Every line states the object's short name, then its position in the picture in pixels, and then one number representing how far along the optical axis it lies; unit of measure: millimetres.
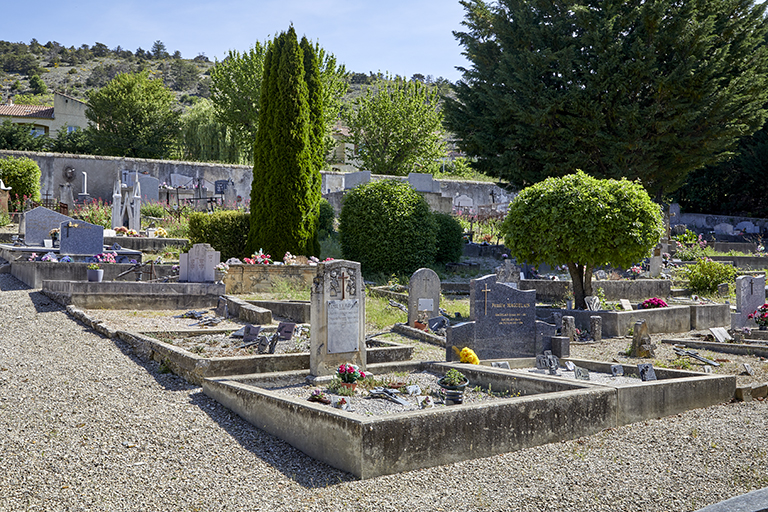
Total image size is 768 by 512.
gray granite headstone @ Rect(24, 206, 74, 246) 14809
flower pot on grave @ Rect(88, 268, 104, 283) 11789
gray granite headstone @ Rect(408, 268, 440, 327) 10156
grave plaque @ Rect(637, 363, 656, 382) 6828
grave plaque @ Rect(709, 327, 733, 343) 9406
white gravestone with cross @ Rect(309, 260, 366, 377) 6672
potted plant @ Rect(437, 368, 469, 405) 5742
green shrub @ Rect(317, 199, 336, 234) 19281
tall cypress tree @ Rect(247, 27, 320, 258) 14594
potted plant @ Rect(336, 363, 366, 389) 6293
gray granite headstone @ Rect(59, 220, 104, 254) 13453
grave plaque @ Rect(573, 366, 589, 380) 7074
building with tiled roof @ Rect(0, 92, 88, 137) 47219
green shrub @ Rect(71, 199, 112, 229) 19500
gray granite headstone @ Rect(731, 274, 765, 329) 9734
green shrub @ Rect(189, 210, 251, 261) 15133
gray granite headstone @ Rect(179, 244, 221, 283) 12211
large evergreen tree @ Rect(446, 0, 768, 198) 17219
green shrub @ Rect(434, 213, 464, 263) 17172
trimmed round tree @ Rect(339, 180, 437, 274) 15172
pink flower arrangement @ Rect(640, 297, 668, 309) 10867
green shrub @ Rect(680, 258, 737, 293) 13742
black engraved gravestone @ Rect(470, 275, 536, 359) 8156
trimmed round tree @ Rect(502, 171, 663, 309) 10828
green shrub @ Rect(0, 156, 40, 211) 21391
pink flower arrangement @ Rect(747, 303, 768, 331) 9789
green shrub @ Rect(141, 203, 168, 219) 21406
